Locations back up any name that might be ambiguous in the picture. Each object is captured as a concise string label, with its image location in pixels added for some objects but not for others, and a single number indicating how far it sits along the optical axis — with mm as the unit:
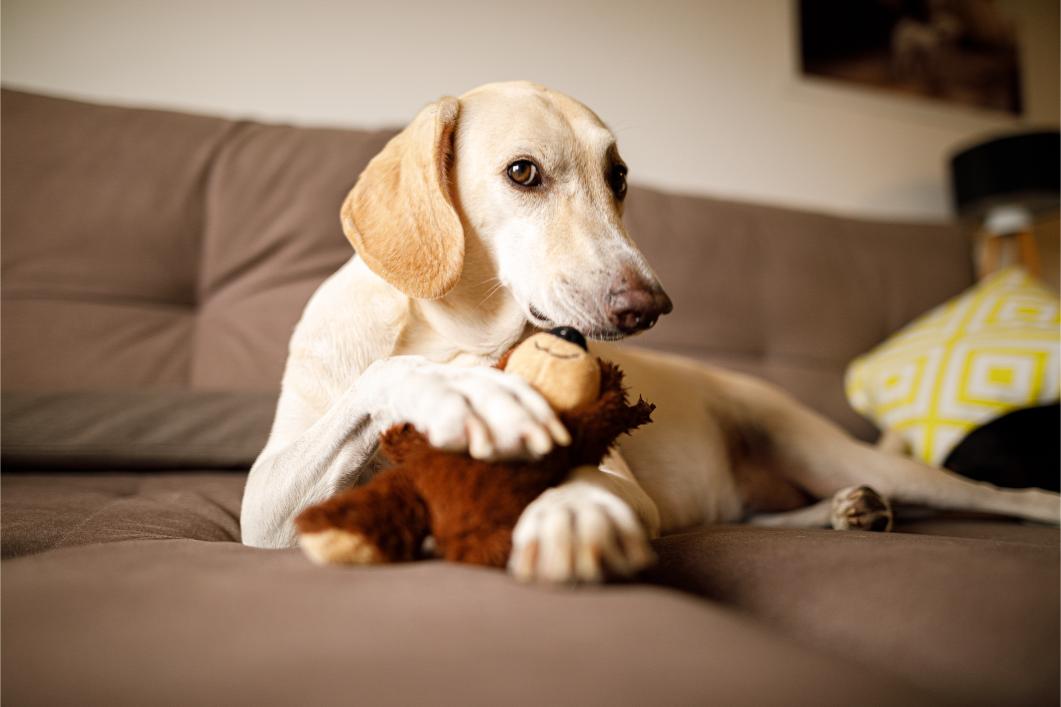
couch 355
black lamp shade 2627
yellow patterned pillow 1492
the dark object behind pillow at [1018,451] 1324
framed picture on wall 3189
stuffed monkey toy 482
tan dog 541
